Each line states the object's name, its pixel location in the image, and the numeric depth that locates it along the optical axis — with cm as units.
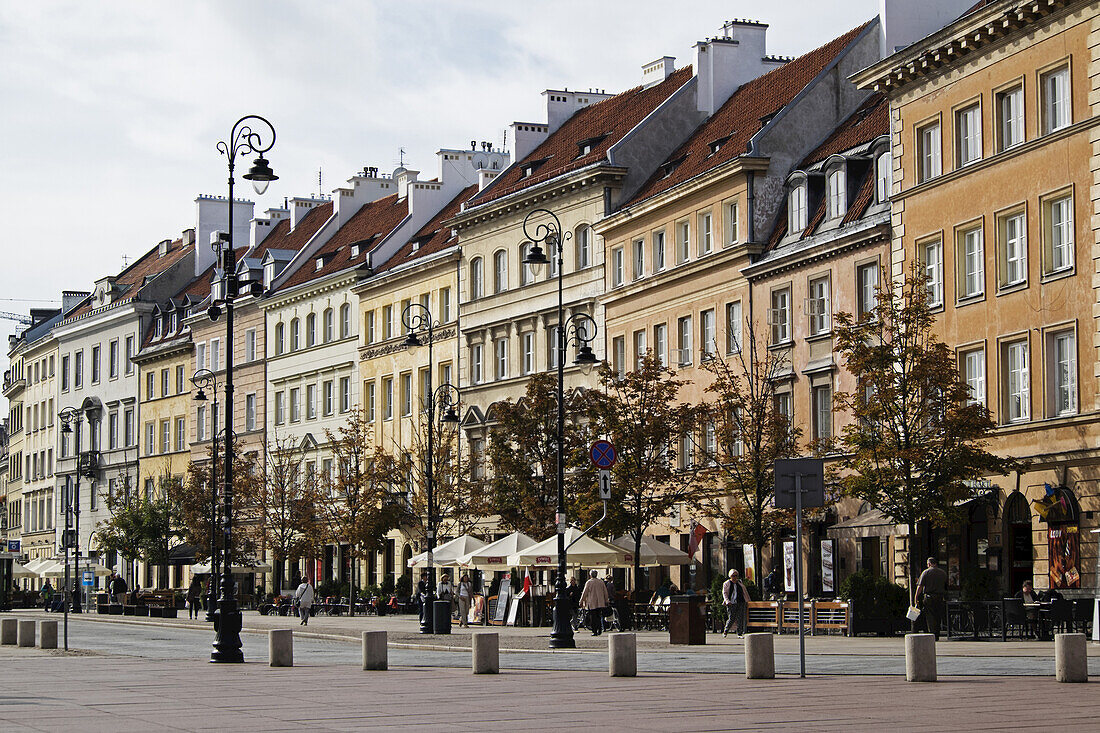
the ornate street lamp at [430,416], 4603
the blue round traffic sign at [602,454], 3922
